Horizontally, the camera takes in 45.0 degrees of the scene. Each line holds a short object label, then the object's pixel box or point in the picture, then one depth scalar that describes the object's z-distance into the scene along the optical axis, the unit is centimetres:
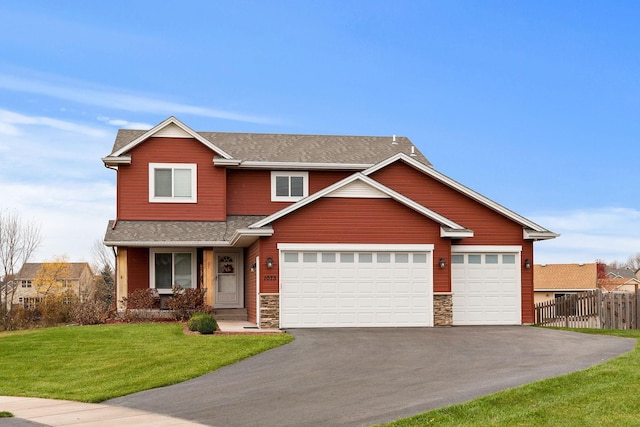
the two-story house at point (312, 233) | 2428
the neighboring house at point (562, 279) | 6531
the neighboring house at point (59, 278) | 6894
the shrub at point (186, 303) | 2697
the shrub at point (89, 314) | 2675
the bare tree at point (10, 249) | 4985
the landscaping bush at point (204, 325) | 2183
